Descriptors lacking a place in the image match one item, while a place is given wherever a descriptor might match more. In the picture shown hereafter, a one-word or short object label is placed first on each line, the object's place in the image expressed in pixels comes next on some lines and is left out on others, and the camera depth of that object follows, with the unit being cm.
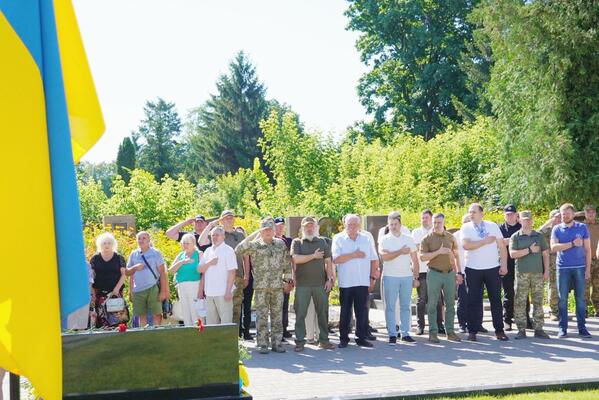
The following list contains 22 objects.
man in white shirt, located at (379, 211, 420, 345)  1287
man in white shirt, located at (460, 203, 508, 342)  1278
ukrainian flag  318
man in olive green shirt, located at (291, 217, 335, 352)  1245
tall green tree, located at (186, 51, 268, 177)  6631
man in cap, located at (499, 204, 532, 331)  1378
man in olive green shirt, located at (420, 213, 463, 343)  1280
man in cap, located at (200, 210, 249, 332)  1309
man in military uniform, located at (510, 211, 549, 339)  1298
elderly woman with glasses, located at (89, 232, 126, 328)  1153
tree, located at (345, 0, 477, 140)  4888
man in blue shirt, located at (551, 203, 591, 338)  1309
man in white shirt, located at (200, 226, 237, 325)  1202
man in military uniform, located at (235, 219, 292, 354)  1217
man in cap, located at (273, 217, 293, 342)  1338
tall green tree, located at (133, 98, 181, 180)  8612
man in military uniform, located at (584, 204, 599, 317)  1486
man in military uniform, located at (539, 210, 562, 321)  1437
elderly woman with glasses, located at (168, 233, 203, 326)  1242
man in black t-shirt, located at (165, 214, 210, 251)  1341
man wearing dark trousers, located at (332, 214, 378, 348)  1258
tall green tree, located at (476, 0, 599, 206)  2761
